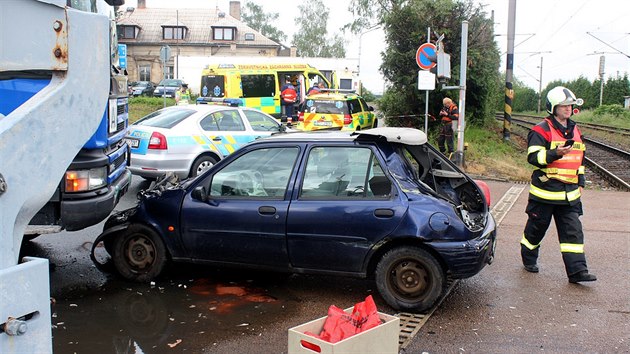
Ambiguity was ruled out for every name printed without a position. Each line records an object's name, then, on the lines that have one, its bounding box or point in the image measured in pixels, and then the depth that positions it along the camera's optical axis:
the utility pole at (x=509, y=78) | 21.12
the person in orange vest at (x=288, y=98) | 21.58
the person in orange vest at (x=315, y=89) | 21.55
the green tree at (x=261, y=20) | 78.69
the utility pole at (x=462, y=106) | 14.12
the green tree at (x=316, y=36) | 70.62
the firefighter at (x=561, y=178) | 6.20
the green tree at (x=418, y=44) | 20.81
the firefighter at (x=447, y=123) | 15.98
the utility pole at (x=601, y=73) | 61.04
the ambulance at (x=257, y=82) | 23.55
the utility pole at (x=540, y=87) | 77.62
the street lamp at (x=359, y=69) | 36.62
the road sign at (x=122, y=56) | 7.06
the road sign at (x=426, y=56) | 13.62
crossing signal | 13.05
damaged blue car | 5.22
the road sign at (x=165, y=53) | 22.67
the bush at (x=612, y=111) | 47.79
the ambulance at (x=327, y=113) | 18.61
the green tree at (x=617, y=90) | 65.12
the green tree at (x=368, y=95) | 46.50
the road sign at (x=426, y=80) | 13.33
